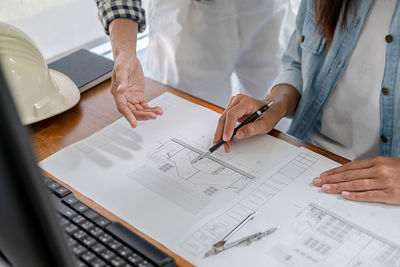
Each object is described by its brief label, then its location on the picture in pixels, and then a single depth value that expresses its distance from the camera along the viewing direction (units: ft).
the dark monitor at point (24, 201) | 0.93
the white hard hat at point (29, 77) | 3.02
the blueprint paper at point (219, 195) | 2.31
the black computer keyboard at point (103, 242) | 2.13
